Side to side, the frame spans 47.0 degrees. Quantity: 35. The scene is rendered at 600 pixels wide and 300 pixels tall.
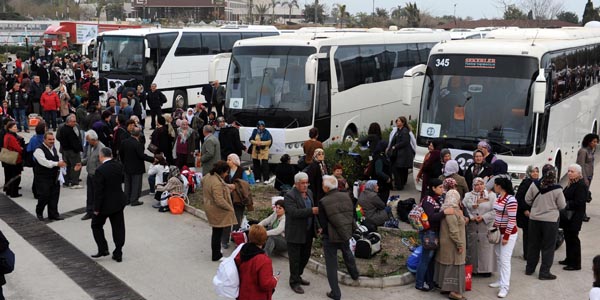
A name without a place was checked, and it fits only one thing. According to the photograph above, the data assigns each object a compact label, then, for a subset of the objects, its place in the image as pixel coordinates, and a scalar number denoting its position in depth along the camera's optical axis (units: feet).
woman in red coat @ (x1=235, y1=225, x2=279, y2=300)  22.89
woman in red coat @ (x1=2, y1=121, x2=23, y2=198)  47.67
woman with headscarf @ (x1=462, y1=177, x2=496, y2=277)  31.96
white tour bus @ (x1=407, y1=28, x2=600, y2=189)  43.16
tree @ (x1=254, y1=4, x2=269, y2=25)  349.41
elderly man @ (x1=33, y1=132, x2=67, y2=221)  41.93
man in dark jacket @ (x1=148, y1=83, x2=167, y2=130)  75.46
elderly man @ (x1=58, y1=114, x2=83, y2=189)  49.21
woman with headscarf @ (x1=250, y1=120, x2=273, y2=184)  51.90
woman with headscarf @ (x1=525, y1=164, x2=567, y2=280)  32.17
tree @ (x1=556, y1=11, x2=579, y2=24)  272.80
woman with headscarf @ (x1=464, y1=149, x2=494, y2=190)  38.32
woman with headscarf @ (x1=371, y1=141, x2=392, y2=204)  44.24
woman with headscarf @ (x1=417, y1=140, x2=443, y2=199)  42.24
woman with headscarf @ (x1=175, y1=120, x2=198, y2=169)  50.21
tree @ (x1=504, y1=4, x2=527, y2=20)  202.28
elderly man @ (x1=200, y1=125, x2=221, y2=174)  45.78
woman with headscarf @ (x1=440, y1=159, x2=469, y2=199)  35.42
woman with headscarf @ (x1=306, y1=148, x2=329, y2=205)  38.37
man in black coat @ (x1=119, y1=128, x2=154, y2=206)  45.09
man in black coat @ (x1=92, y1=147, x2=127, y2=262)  34.09
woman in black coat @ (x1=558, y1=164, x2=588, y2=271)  33.78
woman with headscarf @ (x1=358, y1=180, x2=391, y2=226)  38.04
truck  196.75
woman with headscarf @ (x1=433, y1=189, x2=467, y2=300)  29.91
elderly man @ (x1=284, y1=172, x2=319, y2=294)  30.27
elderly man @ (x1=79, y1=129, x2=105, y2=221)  42.83
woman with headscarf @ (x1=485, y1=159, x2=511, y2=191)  38.17
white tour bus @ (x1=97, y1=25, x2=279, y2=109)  87.15
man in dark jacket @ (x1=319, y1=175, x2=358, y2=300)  29.30
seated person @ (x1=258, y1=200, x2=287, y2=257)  34.55
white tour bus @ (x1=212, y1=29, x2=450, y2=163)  55.26
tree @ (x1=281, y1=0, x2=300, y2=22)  385.60
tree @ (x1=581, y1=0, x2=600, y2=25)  220.02
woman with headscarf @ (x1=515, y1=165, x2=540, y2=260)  34.96
